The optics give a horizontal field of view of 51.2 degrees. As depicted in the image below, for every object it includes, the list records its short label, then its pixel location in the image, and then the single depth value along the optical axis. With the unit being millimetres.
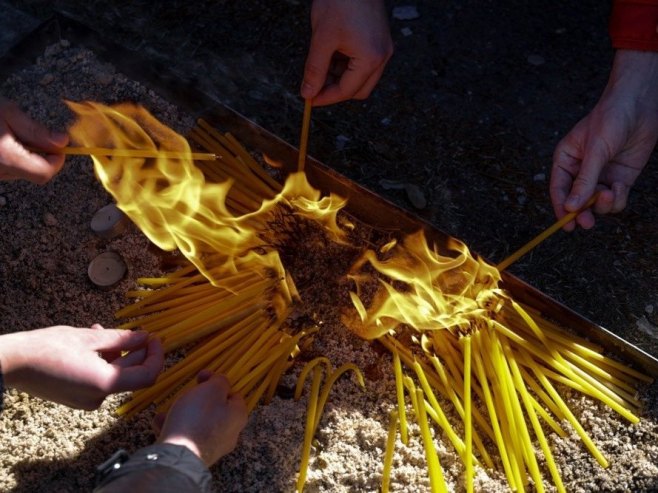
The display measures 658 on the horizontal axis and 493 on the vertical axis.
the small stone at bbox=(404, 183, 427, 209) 844
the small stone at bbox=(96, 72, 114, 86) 839
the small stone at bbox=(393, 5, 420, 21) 1049
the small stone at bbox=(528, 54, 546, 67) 1000
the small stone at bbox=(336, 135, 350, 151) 893
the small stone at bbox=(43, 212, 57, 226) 749
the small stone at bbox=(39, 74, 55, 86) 849
